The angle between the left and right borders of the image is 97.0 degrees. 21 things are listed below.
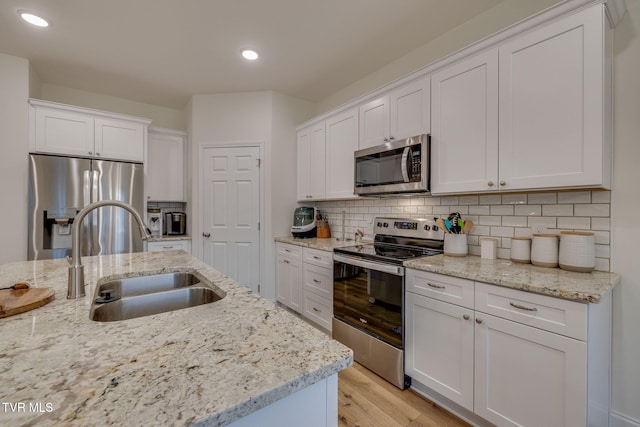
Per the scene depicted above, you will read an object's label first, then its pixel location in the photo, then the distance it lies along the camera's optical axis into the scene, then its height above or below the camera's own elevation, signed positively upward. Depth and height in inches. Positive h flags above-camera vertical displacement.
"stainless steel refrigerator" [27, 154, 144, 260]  106.4 +2.6
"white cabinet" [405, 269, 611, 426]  48.8 -28.4
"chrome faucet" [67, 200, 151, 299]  40.0 -8.1
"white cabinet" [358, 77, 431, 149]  85.3 +31.7
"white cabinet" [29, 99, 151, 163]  110.3 +32.6
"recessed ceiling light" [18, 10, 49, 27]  84.1 +58.3
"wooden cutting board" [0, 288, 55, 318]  35.0 -12.0
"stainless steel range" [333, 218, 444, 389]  76.7 -24.7
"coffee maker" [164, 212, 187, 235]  145.4 -6.3
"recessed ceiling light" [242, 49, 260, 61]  104.4 +58.7
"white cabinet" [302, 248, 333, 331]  103.7 -29.3
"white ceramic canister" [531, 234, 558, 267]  64.1 -8.9
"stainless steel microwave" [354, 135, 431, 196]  83.1 +14.0
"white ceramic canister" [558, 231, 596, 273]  59.5 -8.6
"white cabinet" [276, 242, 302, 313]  121.1 -29.5
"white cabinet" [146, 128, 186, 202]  144.0 +23.4
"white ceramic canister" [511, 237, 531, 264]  69.4 -9.6
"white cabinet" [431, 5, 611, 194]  56.2 +22.7
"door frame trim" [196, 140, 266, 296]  137.3 +9.9
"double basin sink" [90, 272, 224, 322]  43.8 -15.4
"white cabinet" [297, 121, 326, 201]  126.3 +22.4
